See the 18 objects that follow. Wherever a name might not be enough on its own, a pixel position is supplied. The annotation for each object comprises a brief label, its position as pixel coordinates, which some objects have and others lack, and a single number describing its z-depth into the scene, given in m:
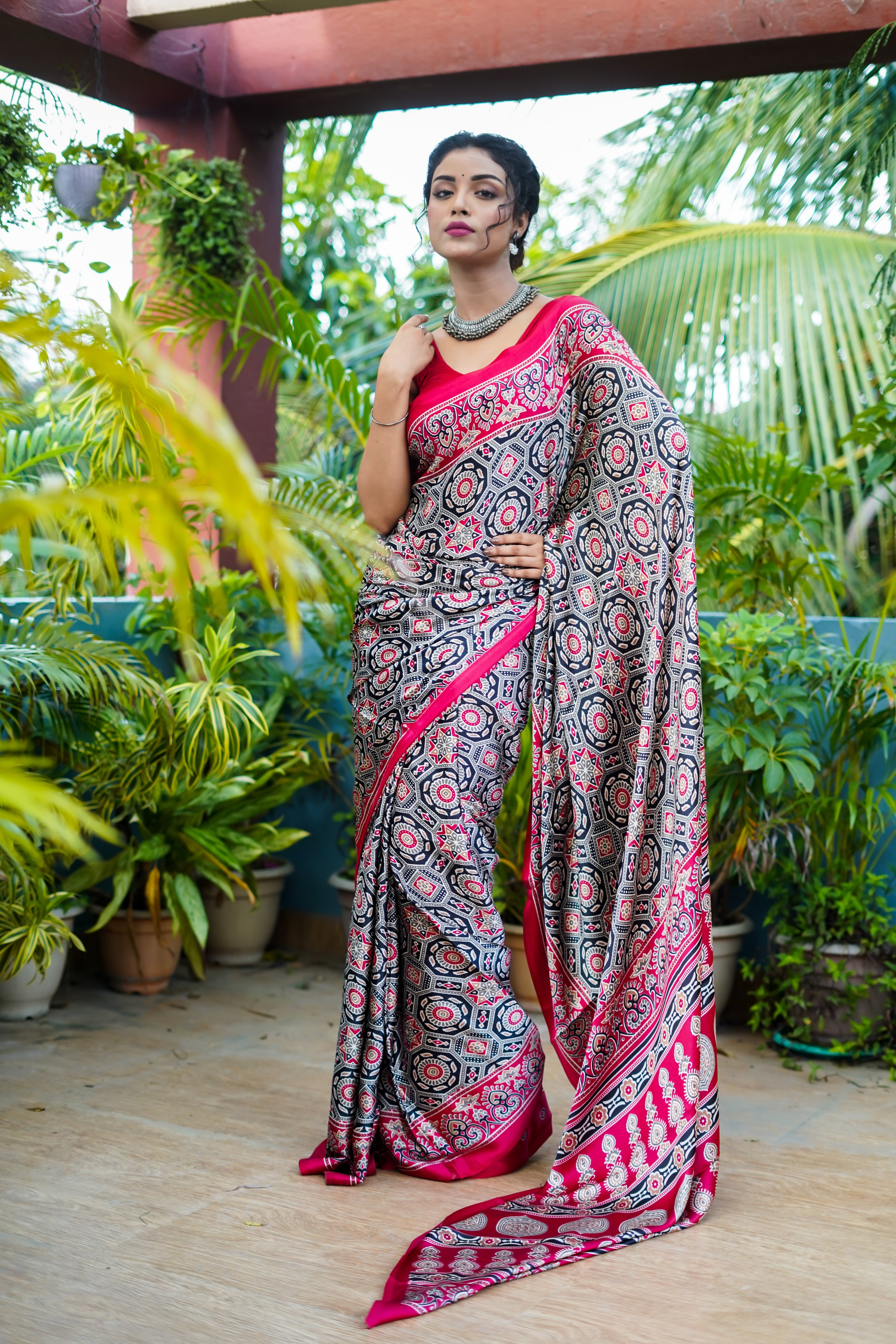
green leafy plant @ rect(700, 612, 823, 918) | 2.88
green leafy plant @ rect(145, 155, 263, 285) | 3.42
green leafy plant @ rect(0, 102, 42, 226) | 2.91
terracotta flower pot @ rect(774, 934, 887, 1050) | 2.91
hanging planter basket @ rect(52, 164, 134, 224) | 3.16
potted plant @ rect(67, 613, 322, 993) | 3.16
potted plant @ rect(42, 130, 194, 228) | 3.16
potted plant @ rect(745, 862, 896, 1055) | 2.90
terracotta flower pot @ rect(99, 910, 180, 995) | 3.33
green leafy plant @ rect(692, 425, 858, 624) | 3.09
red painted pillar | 3.79
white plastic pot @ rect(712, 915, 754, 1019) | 3.09
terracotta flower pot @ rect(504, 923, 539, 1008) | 3.29
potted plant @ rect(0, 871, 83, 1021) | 2.76
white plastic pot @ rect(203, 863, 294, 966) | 3.66
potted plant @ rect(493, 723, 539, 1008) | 3.23
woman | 2.16
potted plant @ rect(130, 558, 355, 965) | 3.52
